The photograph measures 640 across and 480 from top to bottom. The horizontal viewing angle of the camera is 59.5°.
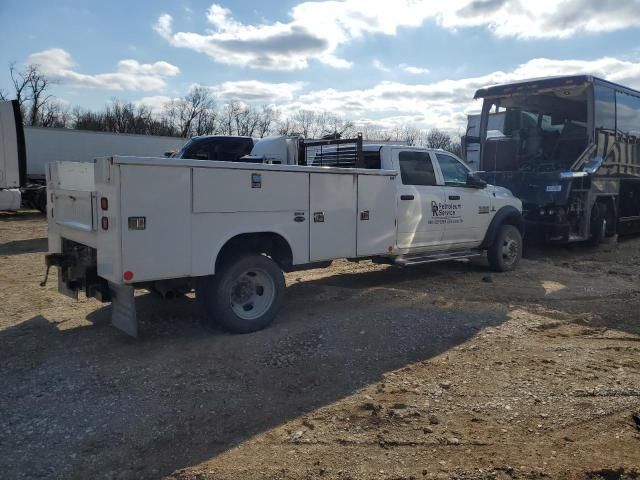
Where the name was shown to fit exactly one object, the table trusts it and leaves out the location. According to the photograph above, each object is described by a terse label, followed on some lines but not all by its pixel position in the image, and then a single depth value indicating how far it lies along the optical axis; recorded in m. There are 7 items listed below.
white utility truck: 5.11
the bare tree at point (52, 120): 58.45
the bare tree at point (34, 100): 57.92
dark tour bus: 11.56
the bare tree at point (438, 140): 41.91
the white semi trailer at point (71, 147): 21.13
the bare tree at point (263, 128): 65.69
